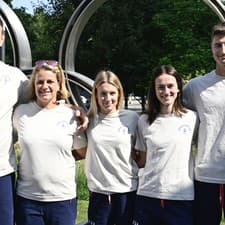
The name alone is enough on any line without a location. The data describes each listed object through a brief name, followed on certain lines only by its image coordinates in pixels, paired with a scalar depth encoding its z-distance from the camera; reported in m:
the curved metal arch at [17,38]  6.31
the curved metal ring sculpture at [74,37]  6.43
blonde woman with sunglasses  3.52
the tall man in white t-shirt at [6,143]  3.57
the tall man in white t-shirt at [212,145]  3.55
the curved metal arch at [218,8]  5.83
